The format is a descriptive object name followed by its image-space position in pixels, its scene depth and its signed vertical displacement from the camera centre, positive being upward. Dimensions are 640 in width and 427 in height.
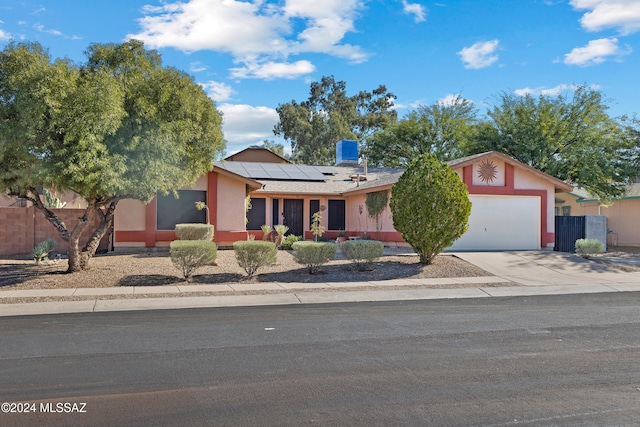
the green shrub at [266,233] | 24.72 -1.05
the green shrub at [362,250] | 16.61 -1.17
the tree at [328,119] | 54.69 +9.24
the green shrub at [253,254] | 15.10 -1.21
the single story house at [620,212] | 30.08 +0.06
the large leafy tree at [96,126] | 13.02 +2.00
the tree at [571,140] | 28.67 +3.85
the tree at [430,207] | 17.50 +0.13
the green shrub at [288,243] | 23.28 -1.38
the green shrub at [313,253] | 15.88 -1.22
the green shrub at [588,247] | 19.91 -1.20
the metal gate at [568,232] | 23.30 -0.80
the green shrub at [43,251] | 17.20 -1.35
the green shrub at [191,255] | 14.43 -1.19
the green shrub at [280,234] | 24.00 -1.04
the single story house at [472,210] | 21.81 +0.04
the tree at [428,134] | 38.22 +5.39
